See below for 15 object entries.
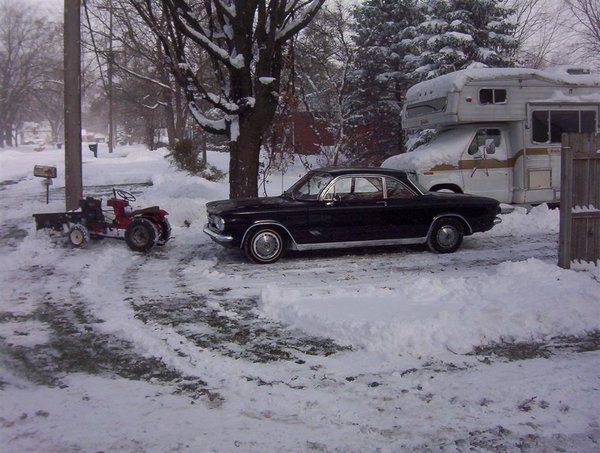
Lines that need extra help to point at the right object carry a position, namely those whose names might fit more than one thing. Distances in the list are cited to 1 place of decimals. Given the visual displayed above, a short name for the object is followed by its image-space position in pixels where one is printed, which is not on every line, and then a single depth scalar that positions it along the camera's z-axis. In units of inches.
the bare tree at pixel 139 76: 791.7
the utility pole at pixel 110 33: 781.5
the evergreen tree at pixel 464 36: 838.5
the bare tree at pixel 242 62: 411.2
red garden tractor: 380.5
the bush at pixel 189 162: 847.7
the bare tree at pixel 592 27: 1286.9
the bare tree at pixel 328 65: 794.8
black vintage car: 339.3
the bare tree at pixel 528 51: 1146.8
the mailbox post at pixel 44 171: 451.1
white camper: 458.9
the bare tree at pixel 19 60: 2369.6
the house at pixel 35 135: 4144.7
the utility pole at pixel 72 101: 438.6
